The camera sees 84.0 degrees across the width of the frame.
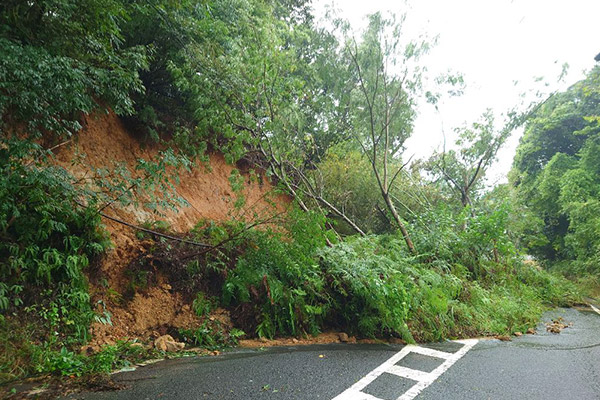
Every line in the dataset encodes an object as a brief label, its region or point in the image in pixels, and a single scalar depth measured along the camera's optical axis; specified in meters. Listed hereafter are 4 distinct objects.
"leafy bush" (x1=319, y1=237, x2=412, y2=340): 5.20
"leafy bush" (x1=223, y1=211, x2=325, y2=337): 5.14
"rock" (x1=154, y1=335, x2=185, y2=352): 4.10
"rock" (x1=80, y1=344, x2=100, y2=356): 3.57
